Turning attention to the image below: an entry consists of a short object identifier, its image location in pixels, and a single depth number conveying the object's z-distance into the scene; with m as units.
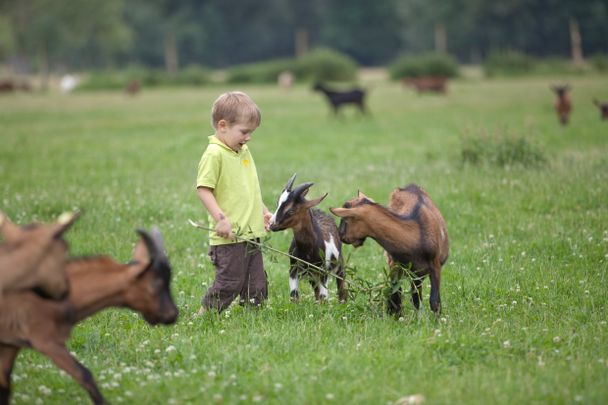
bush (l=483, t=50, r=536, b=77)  63.18
